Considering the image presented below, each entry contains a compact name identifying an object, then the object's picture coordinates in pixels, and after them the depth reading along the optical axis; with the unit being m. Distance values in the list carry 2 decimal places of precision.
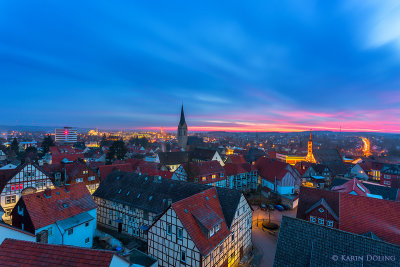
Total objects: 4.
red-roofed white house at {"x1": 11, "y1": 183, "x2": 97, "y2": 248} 21.31
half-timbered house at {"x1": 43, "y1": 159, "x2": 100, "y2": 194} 38.88
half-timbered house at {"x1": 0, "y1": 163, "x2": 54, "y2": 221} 32.12
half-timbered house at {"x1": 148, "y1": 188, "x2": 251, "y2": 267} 17.66
